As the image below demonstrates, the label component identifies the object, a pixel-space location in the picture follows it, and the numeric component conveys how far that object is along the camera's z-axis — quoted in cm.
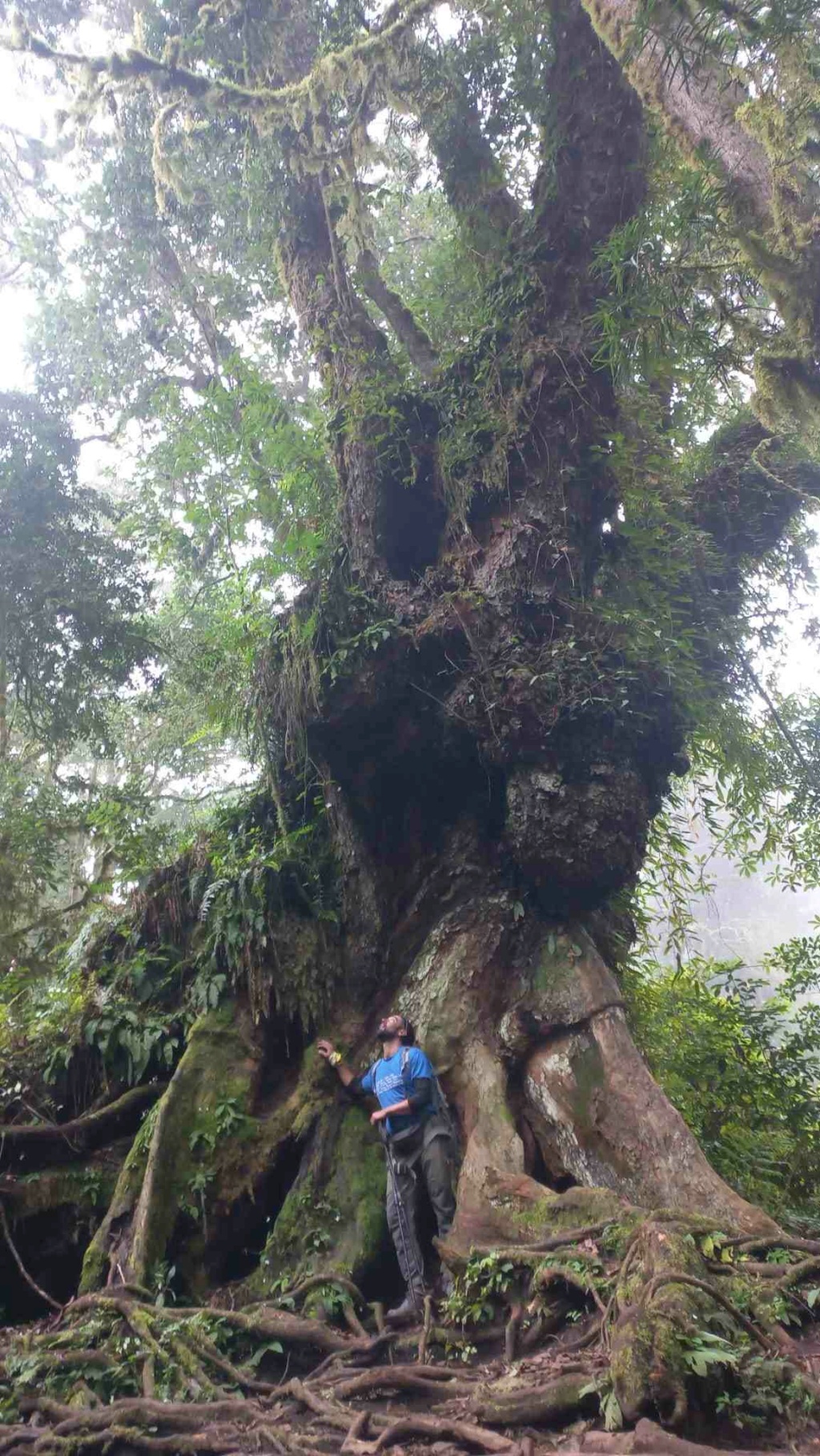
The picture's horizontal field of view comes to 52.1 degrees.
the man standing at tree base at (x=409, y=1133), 547
